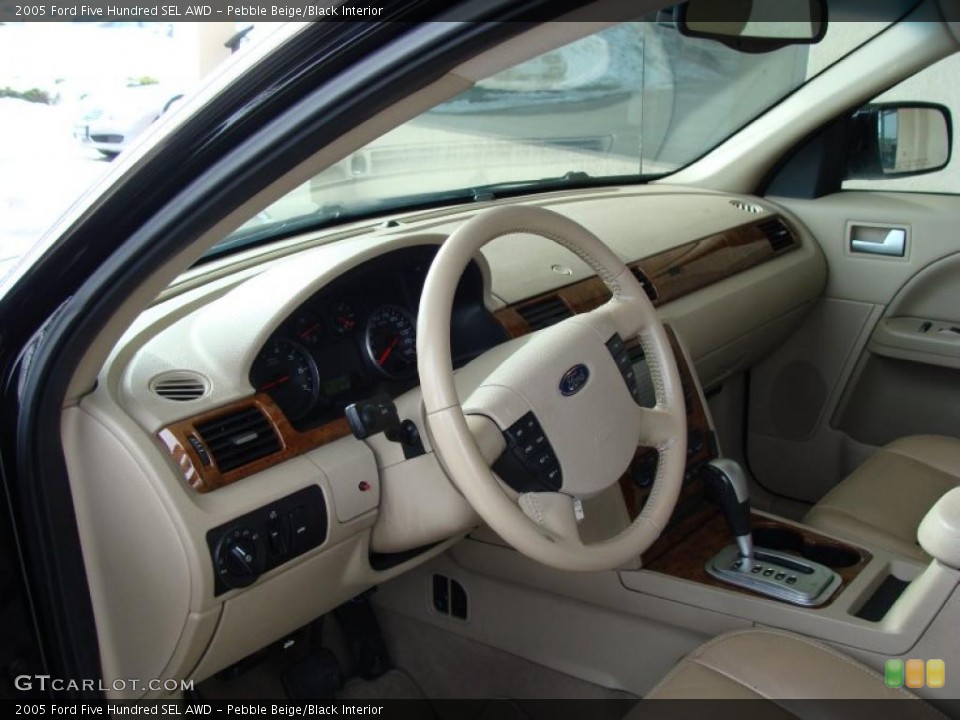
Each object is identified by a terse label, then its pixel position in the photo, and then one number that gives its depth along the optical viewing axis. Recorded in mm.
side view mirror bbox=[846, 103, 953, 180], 3145
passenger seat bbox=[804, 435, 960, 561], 2176
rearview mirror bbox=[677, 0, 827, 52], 2191
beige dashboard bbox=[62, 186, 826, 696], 1418
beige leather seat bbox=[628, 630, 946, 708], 1544
